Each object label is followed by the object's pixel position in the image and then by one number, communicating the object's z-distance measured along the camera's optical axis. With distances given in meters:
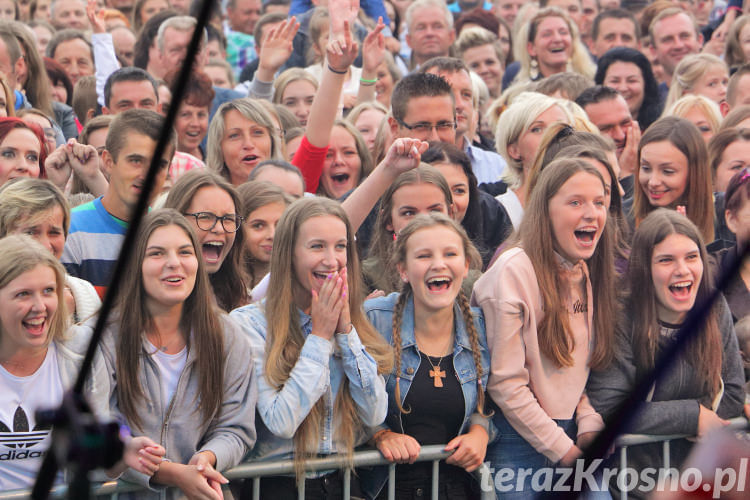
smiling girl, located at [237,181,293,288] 8.64
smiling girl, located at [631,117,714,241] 9.58
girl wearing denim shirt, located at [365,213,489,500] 7.27
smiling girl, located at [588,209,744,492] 7.72
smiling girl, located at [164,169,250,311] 7.96
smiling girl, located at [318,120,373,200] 10.97
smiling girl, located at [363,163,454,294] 8.65
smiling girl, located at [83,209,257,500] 6.49
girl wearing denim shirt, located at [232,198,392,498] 6.81
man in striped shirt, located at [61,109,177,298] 8.07
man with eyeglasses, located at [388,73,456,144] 10.64
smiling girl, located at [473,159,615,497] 7.52
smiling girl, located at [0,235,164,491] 6.20
